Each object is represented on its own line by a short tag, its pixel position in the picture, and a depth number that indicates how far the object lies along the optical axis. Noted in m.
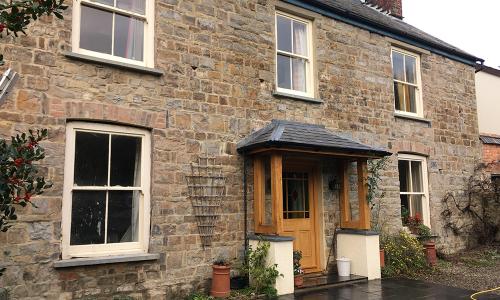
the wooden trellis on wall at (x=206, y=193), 7.04
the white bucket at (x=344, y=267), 8.34
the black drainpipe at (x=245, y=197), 7.57
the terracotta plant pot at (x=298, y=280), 7.39
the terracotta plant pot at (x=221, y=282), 6.70
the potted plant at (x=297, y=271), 7.41
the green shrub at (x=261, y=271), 6.88
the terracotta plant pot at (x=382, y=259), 8.83
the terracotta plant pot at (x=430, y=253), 9.52
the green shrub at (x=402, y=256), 8.89
